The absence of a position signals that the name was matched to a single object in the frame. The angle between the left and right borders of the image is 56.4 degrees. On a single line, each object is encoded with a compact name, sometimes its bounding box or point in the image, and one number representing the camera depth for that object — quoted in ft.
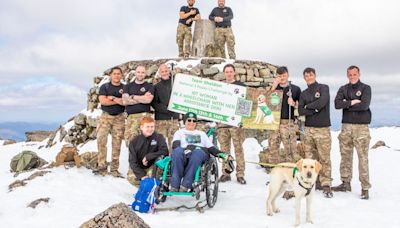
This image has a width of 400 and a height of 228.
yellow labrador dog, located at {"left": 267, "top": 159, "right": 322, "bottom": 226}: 16.78
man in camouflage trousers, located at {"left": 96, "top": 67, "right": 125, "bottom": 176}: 25.23
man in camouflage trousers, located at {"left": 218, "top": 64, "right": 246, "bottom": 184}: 25.70
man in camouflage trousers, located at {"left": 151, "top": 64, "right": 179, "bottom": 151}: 26.05
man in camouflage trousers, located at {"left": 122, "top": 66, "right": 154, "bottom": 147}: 24.35
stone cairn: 36.29
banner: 27.63
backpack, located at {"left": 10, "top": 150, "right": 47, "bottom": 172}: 29.50
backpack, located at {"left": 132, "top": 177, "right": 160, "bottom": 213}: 18.39
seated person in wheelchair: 19.01
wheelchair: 19.03
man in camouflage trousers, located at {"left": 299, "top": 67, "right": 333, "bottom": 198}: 22.39
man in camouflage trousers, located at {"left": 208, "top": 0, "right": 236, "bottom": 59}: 38.17
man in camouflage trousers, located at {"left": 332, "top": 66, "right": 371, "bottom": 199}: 21.80
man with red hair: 20.61
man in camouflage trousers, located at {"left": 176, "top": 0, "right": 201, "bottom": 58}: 38.68
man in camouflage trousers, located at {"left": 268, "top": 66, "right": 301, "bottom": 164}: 24.54
